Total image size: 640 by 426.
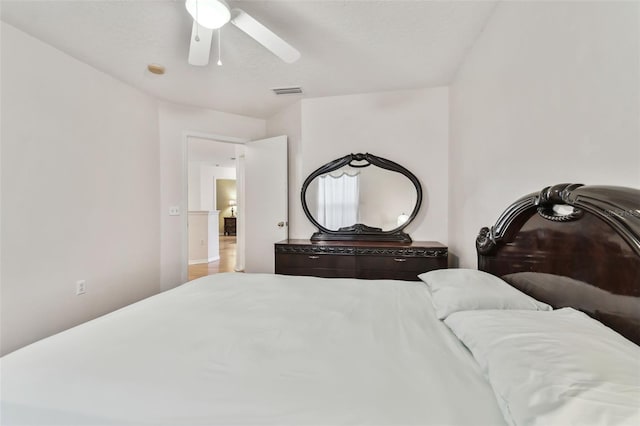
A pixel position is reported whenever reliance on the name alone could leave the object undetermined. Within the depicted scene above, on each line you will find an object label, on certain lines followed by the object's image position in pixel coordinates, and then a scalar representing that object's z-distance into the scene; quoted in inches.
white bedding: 25.1
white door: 132.0
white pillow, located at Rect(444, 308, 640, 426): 19.9
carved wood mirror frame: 116.4
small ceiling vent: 114.6
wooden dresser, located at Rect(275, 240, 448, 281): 100.2
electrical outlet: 91.4
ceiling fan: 57.4
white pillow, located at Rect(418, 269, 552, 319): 41.8
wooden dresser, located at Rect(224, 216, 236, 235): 417.7
